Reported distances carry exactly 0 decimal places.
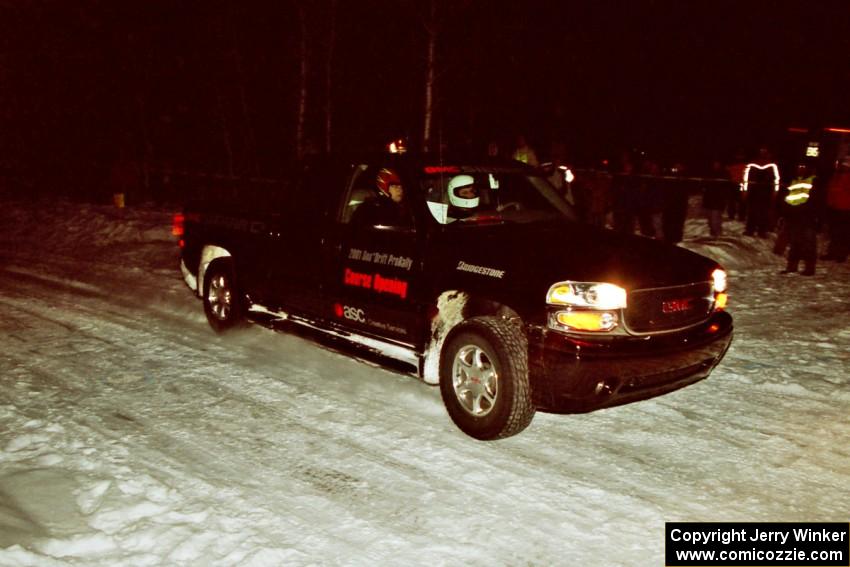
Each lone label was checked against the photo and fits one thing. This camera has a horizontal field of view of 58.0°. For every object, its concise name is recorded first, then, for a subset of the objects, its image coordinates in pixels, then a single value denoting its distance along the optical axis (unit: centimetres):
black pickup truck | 448
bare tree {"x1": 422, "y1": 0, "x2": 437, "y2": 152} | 1524
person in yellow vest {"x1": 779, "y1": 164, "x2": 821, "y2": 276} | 1034
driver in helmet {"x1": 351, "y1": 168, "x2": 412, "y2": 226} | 542
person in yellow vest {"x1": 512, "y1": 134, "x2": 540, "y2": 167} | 1227
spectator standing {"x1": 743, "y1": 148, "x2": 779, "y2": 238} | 1327
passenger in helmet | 554
